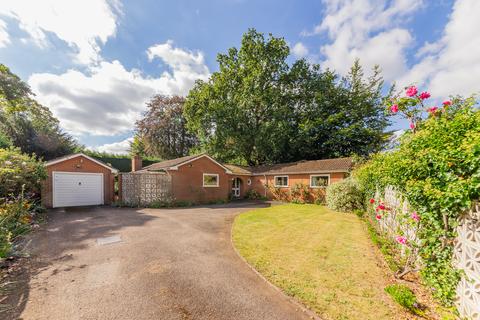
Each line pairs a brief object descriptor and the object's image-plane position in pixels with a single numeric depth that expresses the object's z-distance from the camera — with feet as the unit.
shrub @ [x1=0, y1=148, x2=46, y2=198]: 28.45
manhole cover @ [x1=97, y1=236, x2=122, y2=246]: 20.83
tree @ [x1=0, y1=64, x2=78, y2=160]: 59.50
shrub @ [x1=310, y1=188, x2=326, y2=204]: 52.60
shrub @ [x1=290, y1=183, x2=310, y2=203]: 56.03
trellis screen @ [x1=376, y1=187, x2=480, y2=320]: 8.21
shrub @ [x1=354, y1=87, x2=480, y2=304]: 8.45
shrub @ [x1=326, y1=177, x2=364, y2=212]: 38.78
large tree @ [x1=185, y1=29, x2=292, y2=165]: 75.00
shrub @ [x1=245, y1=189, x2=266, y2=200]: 68.25
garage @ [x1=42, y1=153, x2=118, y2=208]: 41.83
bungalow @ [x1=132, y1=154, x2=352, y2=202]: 51.01
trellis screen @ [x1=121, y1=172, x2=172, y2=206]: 45.42
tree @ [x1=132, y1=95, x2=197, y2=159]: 100.83
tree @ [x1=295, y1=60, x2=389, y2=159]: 76.89
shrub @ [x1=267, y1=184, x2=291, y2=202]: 60.95
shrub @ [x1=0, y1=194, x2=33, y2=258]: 16.54
